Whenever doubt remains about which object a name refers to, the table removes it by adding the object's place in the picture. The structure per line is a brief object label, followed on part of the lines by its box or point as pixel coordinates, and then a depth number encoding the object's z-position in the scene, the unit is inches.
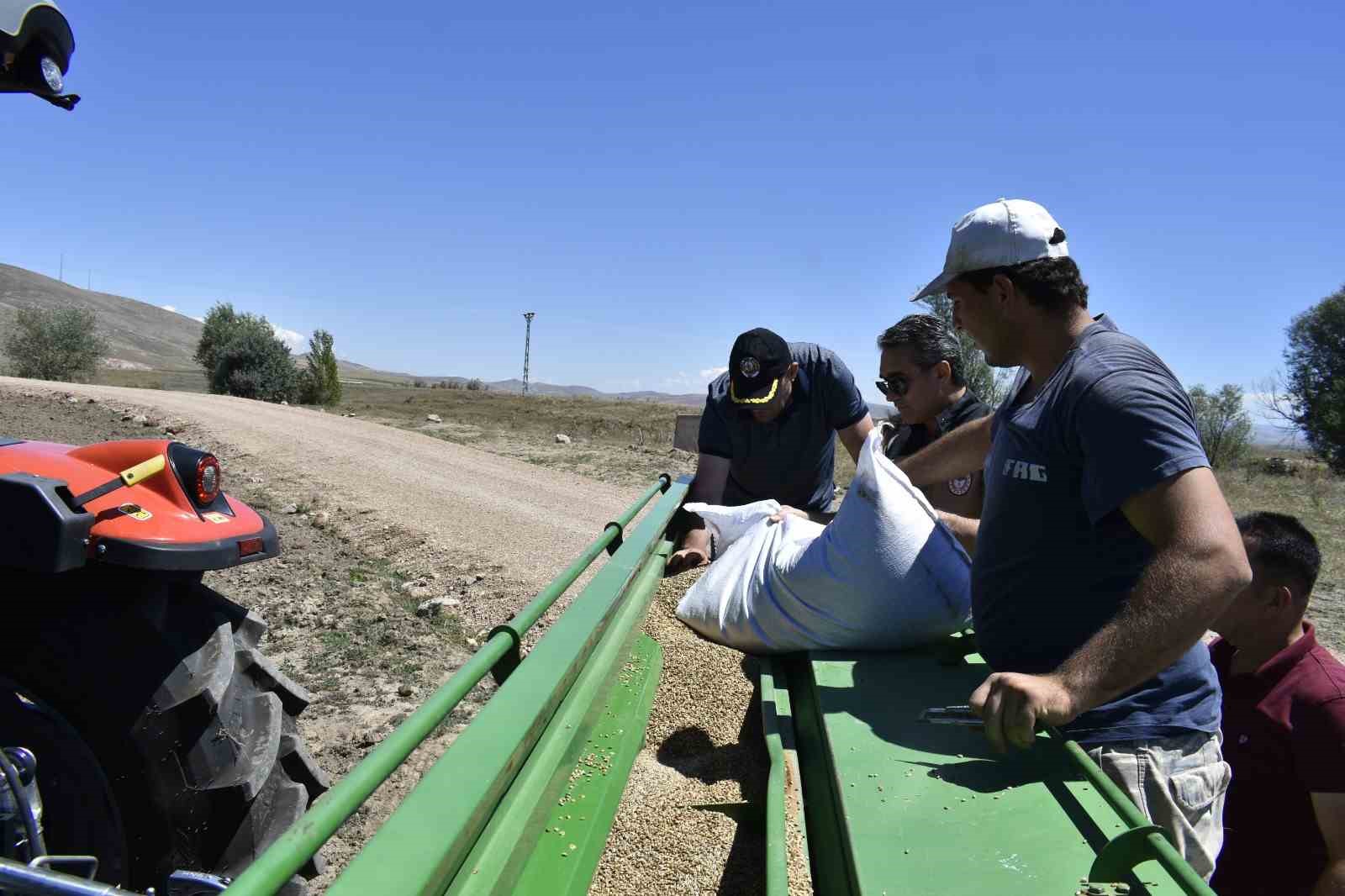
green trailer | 43.5
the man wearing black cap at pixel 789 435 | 150.2
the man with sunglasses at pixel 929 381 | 133.4
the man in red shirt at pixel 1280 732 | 72.1
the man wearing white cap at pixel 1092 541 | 52.6
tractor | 74.3
